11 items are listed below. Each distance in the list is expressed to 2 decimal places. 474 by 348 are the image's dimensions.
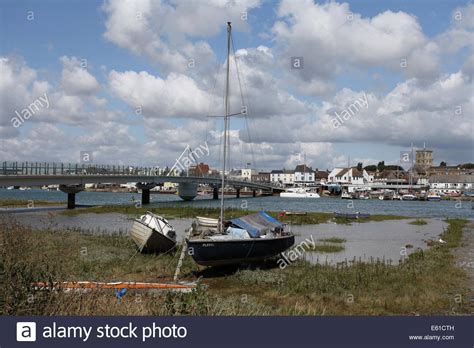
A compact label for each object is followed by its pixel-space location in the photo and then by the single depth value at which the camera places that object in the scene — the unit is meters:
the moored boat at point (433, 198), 145.38
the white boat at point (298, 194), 152.75
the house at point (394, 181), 196.10
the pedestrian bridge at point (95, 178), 58.92
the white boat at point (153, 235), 27.75
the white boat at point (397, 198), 147.98
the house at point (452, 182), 185.62
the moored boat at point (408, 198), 145.04
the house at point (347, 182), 196.54
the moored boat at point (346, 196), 148.98
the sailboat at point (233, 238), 21.39
